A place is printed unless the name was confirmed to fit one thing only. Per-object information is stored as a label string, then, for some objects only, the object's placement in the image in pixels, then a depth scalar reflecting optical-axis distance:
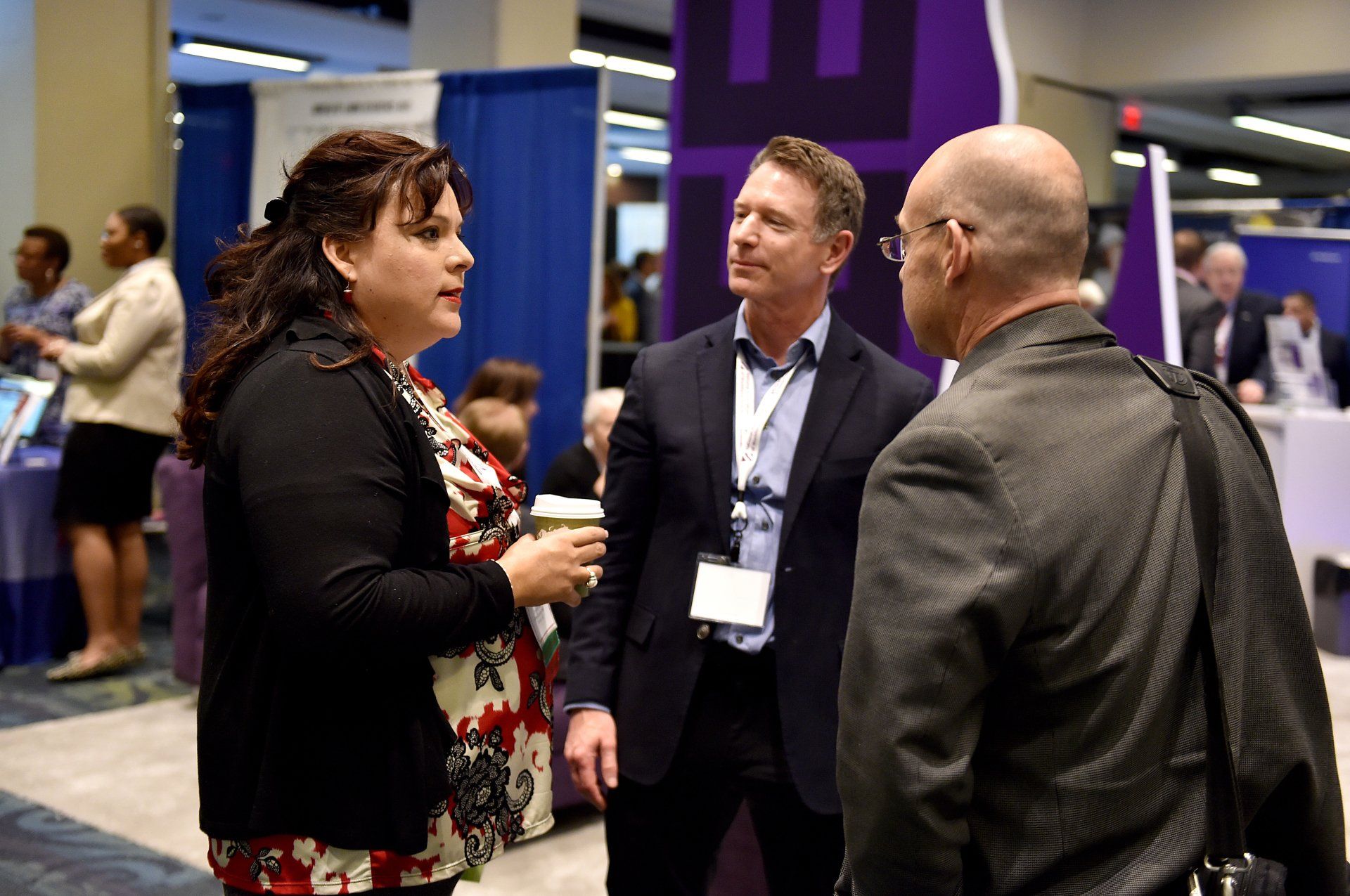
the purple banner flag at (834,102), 3.28
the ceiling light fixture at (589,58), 11.52
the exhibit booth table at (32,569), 4.69
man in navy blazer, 1.82
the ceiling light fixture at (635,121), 15.54
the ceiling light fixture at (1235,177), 17.50
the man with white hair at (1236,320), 7.52
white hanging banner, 5.47
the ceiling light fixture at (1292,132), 12.95
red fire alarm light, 10.41
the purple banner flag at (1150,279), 3.59
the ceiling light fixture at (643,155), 18.42
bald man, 1.08
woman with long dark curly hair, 1.24
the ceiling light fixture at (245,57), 12.12
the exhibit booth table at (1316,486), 5.64
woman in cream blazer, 4.67
